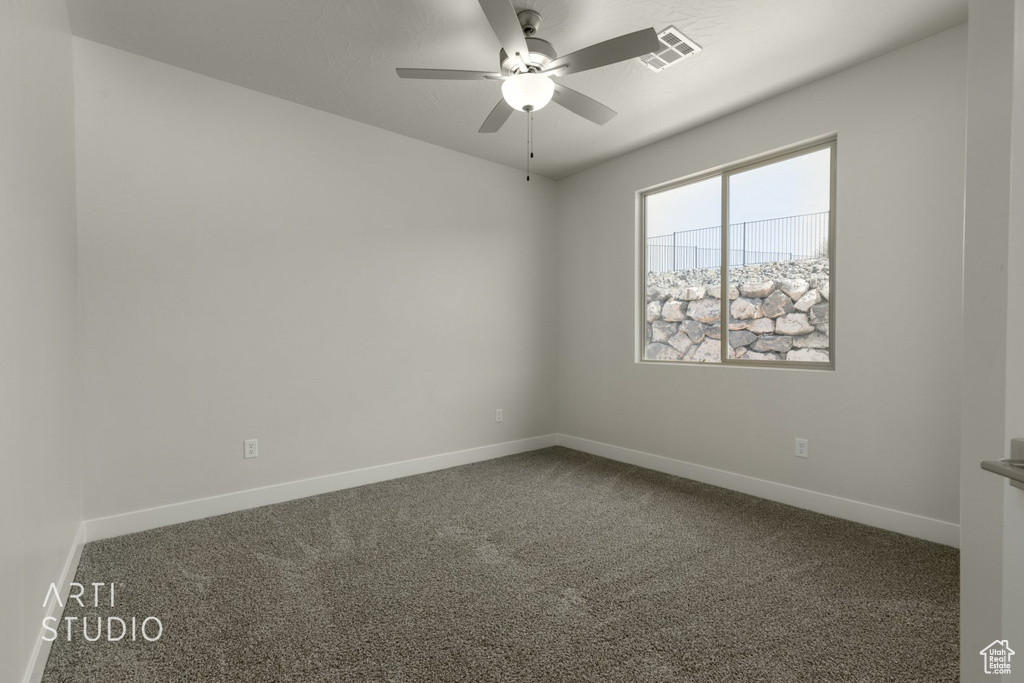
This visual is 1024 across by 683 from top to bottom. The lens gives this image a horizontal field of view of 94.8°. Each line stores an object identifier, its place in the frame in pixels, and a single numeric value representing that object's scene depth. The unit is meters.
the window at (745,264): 2.92
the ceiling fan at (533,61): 1.89
